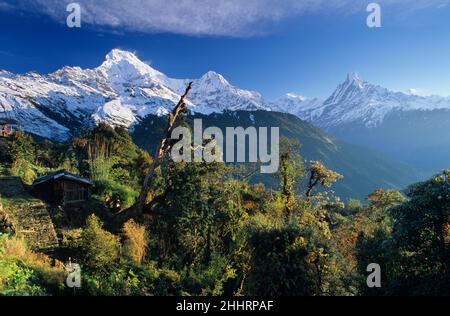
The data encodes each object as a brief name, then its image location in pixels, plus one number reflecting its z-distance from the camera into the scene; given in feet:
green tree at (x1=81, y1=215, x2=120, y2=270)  43.39
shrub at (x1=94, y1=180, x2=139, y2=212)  76.69
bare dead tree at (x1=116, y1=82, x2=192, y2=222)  66.90
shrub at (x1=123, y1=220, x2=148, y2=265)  52.03
